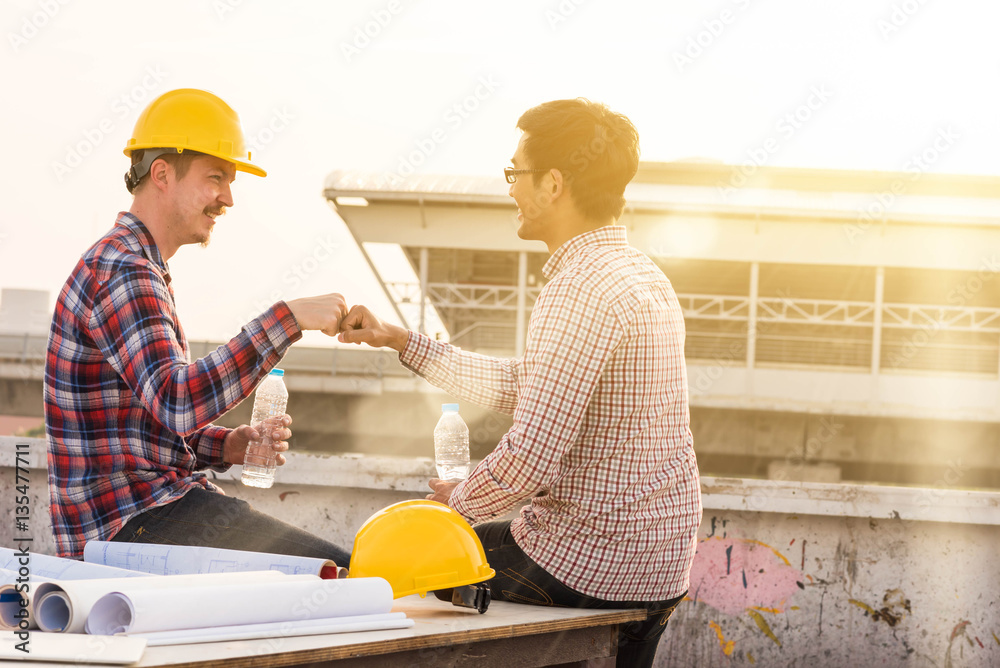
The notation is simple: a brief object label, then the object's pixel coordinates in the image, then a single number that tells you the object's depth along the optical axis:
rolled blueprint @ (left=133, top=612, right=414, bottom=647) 1.75
